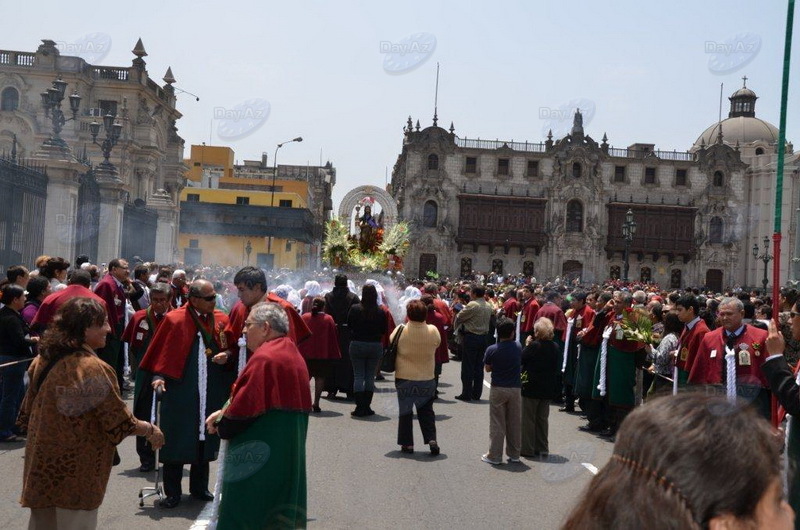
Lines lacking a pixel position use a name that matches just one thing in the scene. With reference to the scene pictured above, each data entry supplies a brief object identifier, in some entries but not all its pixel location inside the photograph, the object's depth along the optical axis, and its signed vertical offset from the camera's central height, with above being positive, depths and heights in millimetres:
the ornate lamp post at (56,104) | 18672 +3349
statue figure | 28281 +1429
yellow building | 59438 +2639
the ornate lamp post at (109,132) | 22516 +3334
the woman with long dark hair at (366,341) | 12680 -899
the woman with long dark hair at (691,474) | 1498 -306
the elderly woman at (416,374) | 10094 -1071
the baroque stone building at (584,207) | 67875 +6378
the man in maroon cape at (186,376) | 7109 -859
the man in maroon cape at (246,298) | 7273 -214
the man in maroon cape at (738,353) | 7797 -487
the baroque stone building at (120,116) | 43438 +7555
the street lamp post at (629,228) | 40281 +2926
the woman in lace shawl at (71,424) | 4680 -857
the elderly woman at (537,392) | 10180 -1190
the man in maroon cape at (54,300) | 9180 -402
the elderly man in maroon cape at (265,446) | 5199 -1014
